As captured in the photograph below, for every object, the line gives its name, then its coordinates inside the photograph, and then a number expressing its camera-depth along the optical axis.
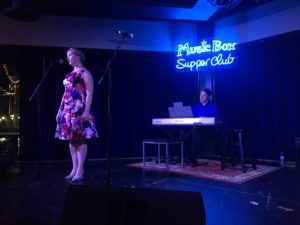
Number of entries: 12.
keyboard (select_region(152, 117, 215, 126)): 4.21
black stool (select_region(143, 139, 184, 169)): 4.47
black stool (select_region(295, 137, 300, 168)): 4.42
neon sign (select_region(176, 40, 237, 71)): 5.32
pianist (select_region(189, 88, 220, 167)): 4.64
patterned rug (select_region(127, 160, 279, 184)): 3.66
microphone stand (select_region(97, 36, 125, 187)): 2.67
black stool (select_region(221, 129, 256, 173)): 4.10
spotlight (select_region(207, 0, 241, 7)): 4.68
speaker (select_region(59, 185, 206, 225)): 1.26
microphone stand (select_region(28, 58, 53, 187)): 3.34
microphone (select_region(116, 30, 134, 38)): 2.81
